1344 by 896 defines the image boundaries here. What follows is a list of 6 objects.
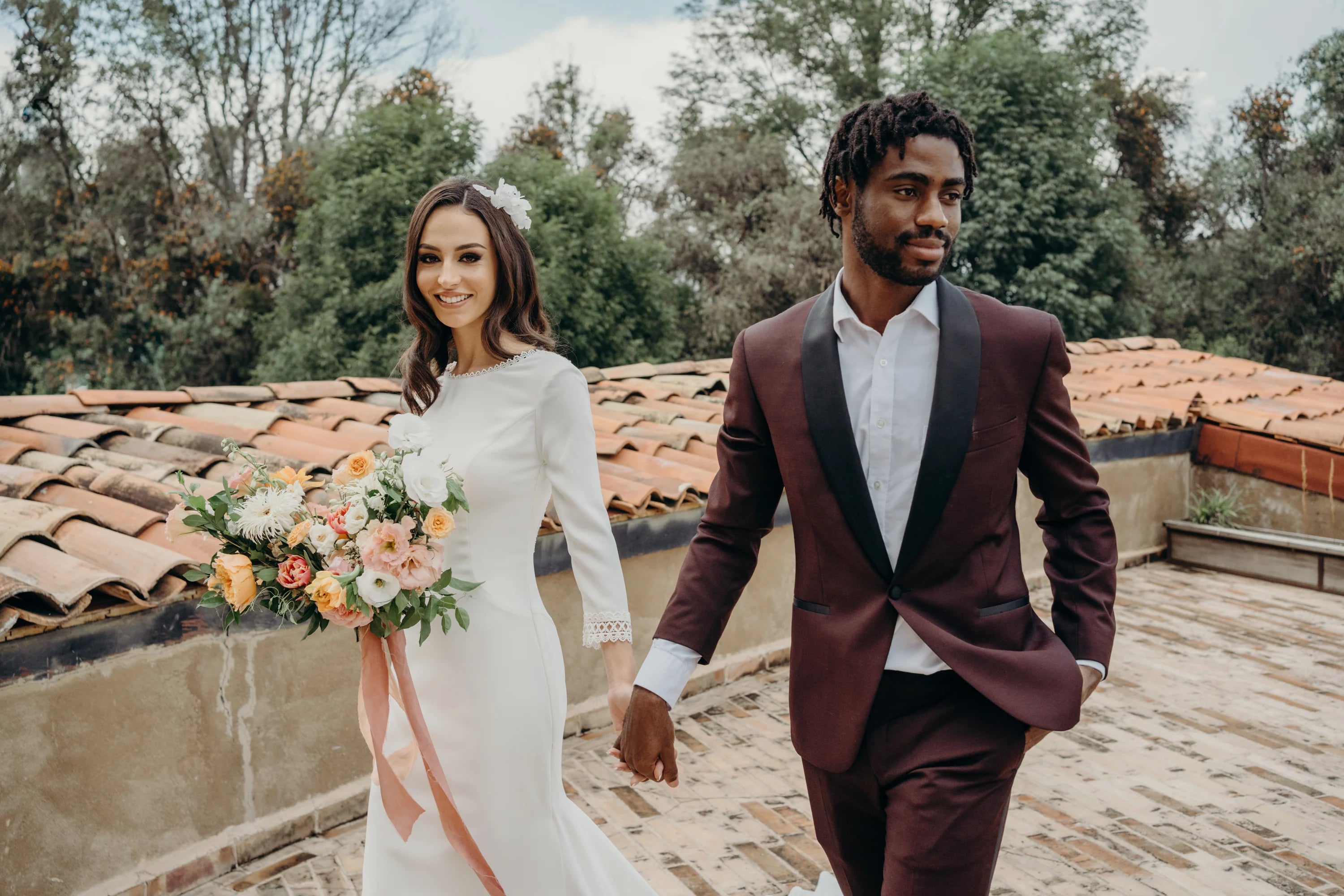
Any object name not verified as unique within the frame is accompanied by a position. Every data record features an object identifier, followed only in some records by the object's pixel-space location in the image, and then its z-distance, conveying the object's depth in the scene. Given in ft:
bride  8.40
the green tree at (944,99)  66.03
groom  6.86
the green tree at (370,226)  59.41
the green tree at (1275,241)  72.38
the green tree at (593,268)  59.62
